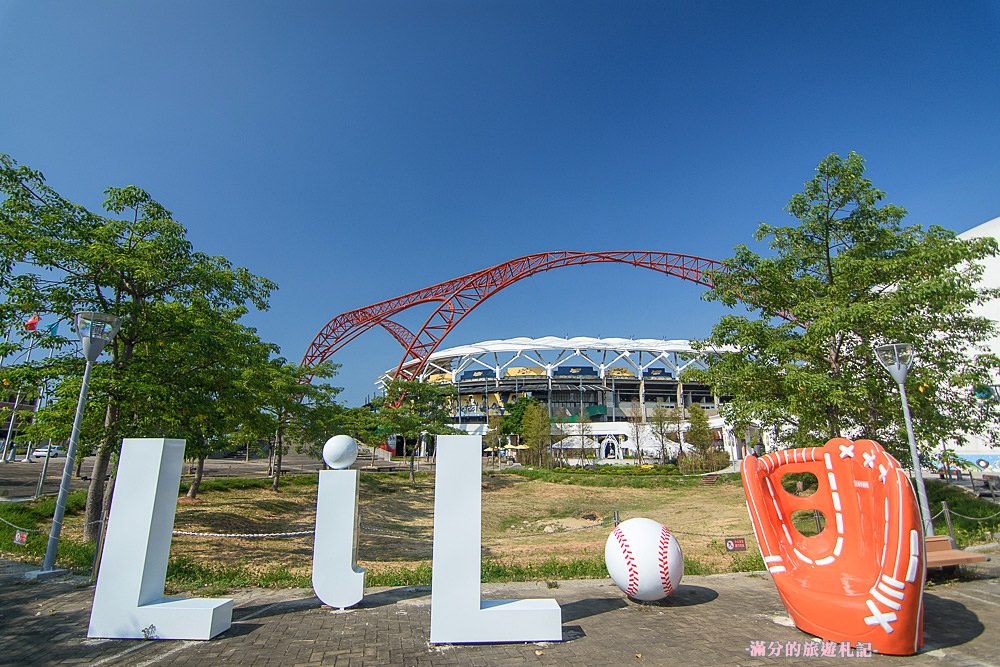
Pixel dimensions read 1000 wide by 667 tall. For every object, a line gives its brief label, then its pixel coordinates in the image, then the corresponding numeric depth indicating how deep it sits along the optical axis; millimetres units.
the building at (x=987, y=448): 25141
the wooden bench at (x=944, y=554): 7234
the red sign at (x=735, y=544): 8252
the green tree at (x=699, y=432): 40781
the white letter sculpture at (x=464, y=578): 5562
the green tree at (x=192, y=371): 10586
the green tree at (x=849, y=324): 10938
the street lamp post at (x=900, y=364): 9105
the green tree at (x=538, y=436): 44000
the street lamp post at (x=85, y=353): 8203
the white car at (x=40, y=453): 45706
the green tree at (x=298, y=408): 22125
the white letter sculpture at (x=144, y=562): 5617
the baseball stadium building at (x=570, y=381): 68625
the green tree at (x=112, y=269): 9438
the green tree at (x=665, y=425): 44344
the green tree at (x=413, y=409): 30500
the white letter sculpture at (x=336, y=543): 6359
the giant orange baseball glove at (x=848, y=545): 4969
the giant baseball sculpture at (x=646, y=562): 6645
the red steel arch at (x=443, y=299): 47062
